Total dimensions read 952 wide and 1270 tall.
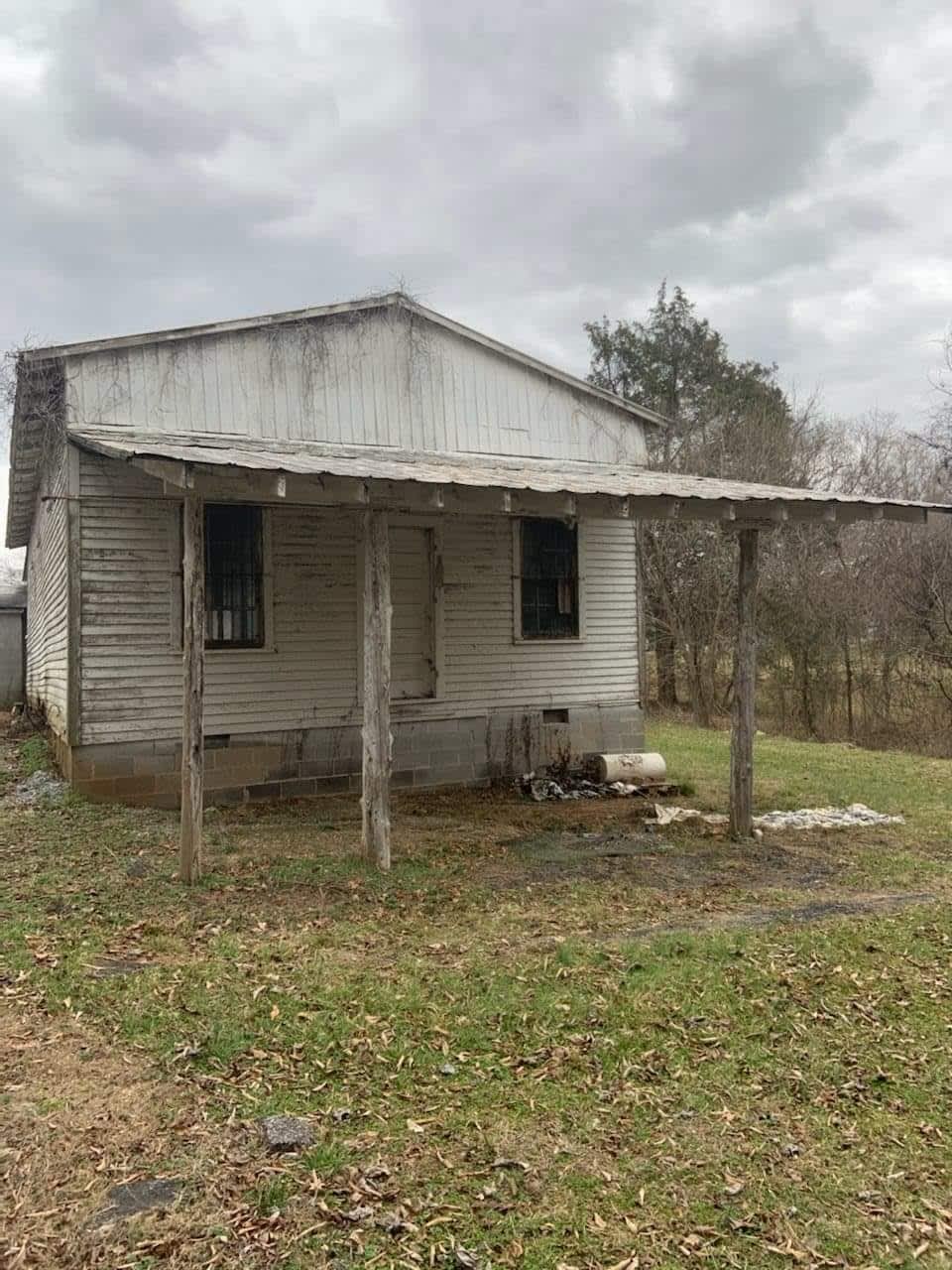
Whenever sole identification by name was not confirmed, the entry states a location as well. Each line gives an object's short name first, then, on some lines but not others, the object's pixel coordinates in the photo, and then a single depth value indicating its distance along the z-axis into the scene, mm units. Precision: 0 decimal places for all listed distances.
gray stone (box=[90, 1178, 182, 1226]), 2670
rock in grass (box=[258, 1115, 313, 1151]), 3051
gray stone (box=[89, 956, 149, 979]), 4512
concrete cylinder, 10672
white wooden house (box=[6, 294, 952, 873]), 7418
